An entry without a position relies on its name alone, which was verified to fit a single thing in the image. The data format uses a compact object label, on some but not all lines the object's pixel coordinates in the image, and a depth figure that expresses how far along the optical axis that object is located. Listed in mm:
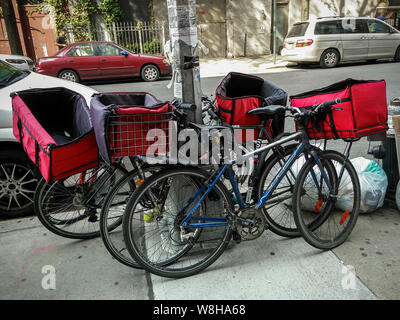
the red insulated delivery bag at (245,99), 2854
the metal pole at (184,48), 2738
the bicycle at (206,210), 2527
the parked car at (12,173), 3451
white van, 12523
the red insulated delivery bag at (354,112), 2609
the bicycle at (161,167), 2494
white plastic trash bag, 3268
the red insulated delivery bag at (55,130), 2311
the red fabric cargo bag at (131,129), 2193
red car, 11305
